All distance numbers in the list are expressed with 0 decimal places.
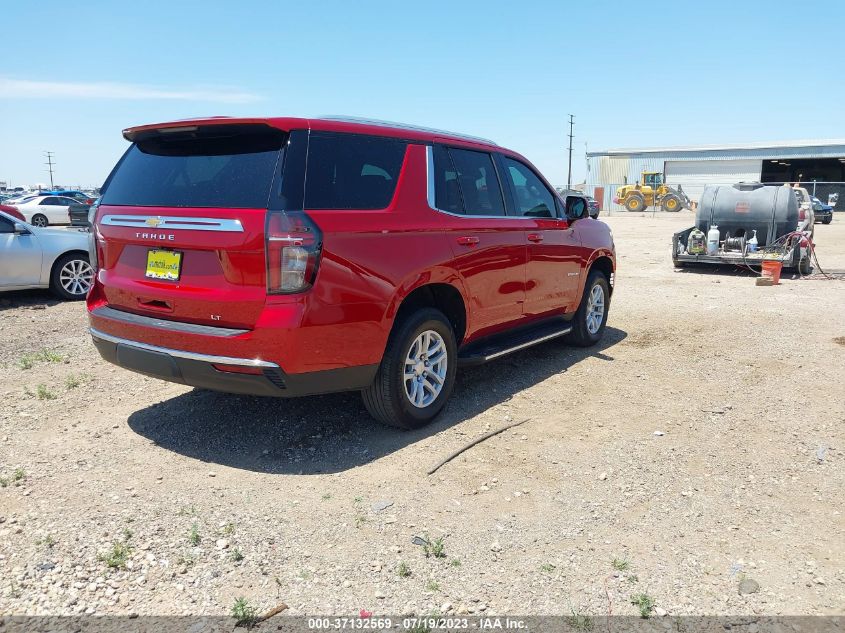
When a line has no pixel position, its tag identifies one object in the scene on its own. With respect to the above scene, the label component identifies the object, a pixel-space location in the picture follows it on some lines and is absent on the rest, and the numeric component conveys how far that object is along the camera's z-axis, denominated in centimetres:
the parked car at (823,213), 3253
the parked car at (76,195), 3338
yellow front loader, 4631
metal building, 5312
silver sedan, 909
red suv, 374
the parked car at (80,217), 1885
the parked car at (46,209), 2811
